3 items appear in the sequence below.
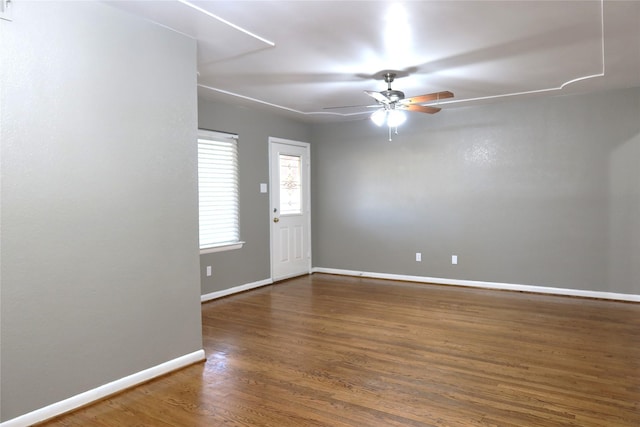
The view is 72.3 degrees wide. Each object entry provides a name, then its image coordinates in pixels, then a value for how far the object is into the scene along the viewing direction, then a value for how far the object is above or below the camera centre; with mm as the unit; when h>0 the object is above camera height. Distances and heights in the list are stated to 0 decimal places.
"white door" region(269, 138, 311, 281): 6434 -89
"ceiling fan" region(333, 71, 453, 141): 4152 +922
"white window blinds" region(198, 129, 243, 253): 5355 +160
